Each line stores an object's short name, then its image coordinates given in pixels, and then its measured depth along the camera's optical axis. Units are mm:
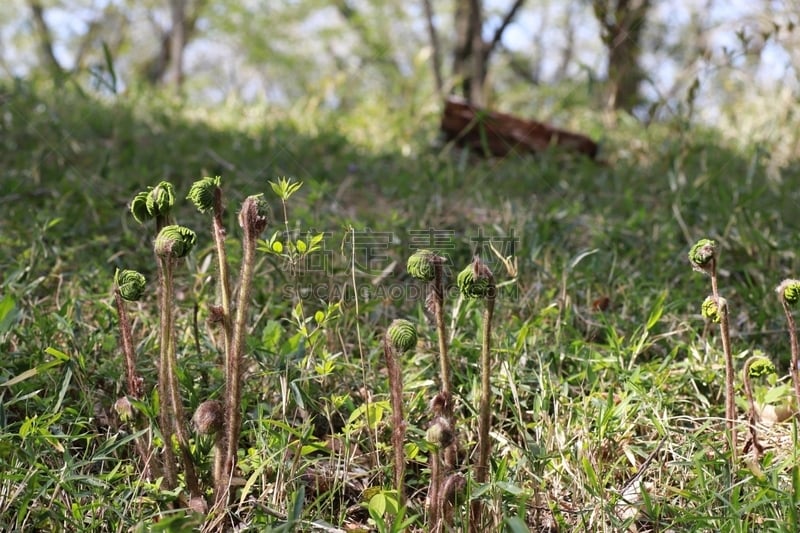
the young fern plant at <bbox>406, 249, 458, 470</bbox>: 1371
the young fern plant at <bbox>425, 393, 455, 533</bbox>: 1359
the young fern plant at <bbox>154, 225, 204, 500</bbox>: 1323
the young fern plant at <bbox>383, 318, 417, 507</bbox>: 1367
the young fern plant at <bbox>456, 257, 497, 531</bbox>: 1386
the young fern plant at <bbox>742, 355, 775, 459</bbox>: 1688
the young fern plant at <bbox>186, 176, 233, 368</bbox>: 1422
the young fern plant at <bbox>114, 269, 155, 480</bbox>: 1442
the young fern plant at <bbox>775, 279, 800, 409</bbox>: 1580
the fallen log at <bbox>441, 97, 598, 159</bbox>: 4473
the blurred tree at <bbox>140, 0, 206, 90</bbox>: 13312
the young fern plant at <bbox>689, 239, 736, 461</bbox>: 1582
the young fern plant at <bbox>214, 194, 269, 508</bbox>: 1381
